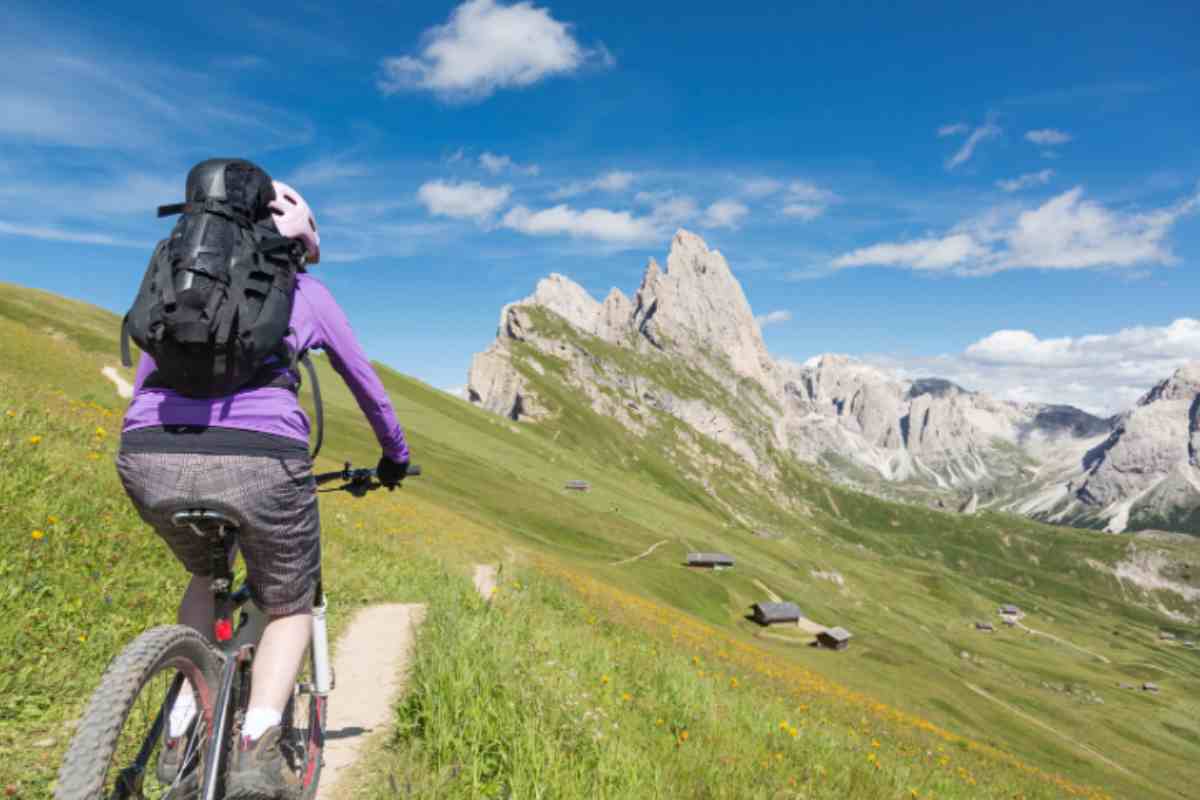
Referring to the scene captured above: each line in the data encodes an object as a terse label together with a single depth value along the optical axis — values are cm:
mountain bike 298
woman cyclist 377
